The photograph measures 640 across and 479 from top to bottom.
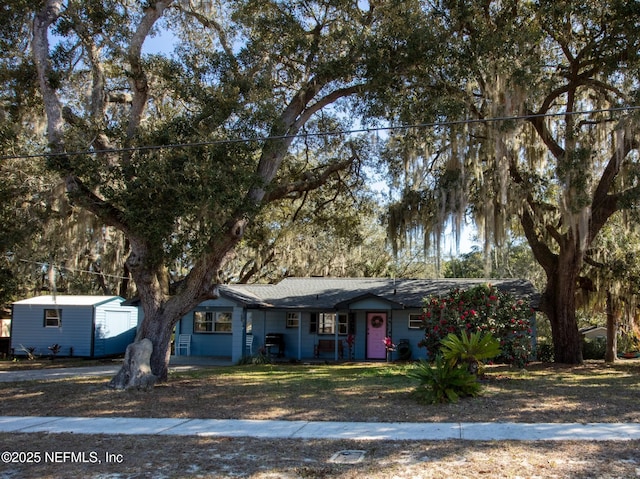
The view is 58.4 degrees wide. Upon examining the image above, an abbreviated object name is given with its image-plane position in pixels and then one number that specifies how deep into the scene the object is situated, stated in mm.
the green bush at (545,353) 20984
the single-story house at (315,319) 20656
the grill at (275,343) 21594
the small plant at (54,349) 22906
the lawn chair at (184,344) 23000
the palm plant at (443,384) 10055
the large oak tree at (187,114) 11281
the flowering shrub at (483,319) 13086
